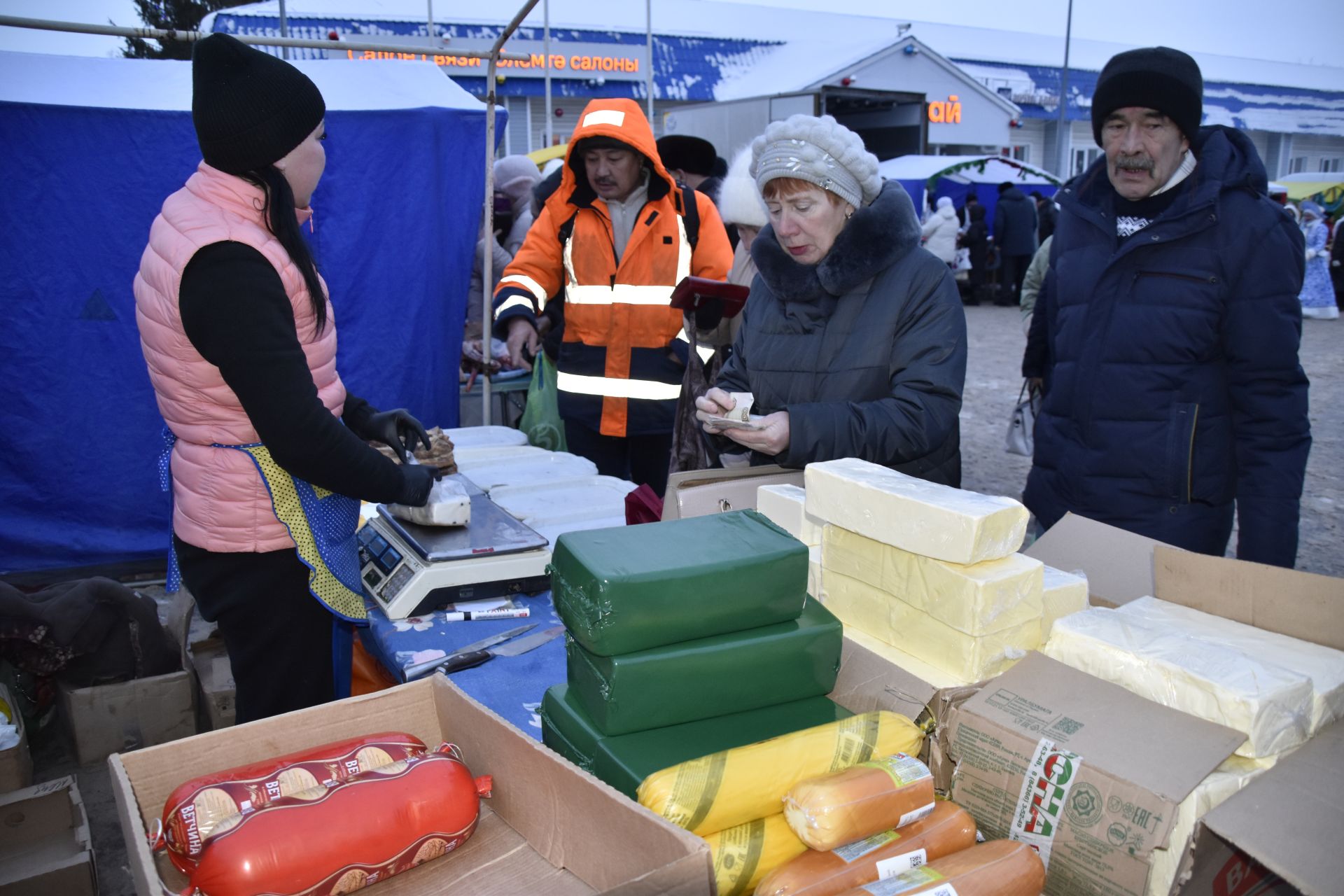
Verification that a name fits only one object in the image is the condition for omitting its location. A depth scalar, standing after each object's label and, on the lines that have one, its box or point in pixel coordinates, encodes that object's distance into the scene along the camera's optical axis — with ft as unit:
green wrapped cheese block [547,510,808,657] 4.01
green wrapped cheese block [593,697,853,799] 4.00
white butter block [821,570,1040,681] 4.60
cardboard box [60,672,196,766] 10.84
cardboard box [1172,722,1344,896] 3.40
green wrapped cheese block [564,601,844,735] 4.10
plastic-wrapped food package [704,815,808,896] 3.67
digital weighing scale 7.36
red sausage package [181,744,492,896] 3.66
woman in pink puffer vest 5.60
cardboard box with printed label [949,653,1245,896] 3.68
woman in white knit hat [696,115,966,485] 6.77
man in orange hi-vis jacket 11.85
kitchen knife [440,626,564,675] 6.52
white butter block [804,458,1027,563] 4.49
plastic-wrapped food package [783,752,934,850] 3.58
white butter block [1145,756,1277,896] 3.62
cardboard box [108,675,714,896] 3.62
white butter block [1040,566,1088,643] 4.98
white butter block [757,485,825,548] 5.77
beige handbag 6.87
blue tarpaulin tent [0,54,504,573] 14.44
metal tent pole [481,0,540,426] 14.91
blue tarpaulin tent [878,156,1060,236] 50.14
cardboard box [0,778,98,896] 8.08
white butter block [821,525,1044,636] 4.49
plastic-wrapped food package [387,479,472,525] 7.95
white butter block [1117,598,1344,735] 4.25
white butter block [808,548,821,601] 5.53
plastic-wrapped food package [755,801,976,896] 3.46
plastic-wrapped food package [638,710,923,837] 3.67
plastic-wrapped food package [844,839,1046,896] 3.41
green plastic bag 14.76
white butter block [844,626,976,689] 4.62
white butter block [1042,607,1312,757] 3.96
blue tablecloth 6.07
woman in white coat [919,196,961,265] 50.88
